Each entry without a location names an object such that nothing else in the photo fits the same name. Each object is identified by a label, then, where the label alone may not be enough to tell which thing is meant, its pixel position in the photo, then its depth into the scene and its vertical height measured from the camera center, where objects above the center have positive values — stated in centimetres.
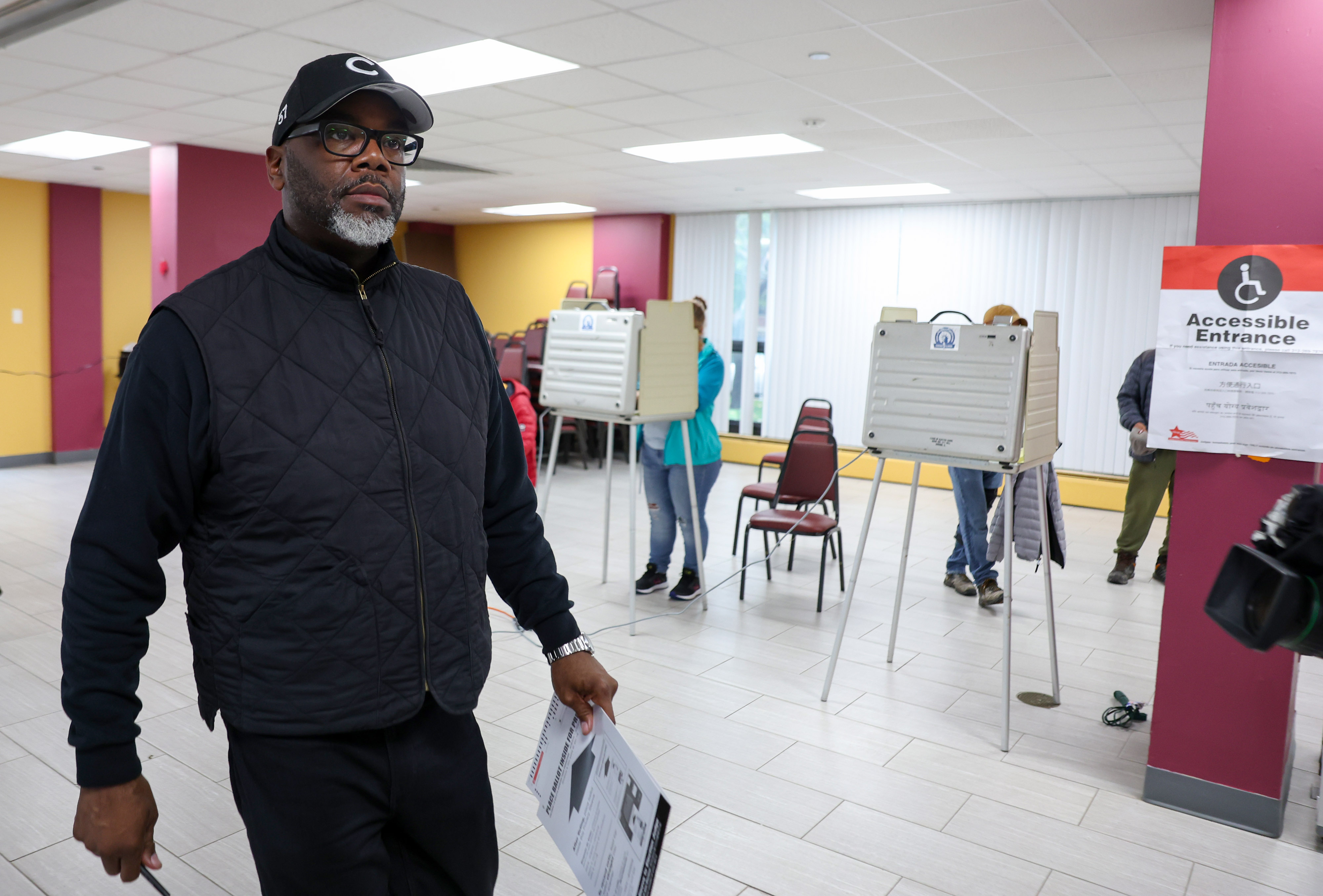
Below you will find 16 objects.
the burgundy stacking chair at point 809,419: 634 -31
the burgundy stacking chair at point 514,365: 893 -3
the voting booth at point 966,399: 338 -7
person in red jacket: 498 -29
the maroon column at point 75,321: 970 +23
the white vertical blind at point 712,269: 1097 +121
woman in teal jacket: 507 -57
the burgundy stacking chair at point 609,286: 1127 +97
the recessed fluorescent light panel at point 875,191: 848 +176
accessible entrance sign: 275 +12
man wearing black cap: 121 -26
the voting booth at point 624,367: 457 +0
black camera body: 133 -28
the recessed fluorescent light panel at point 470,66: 473 +156
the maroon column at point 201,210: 731 +112
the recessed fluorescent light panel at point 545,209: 1090 +185
